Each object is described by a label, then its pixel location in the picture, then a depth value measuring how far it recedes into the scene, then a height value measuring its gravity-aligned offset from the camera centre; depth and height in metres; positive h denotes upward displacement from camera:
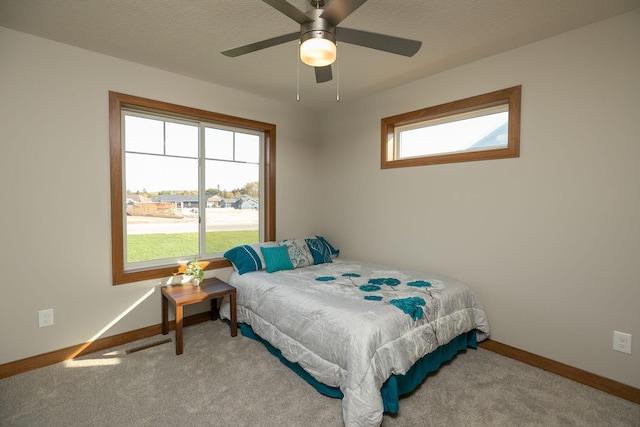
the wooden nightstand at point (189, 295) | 2.55 -0.83
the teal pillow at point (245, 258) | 3.16 -0.58
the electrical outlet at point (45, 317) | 2.39 -0.92
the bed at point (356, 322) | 1.78 -0.84
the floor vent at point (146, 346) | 2.62 -1.28
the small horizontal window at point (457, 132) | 2.58 +0.75
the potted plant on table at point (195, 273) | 2.97 -0.69
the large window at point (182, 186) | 2.85 +0.19
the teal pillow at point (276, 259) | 3.15 -0.58
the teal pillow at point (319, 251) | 3.54 -0.56
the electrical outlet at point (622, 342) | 2.06 -0.92
